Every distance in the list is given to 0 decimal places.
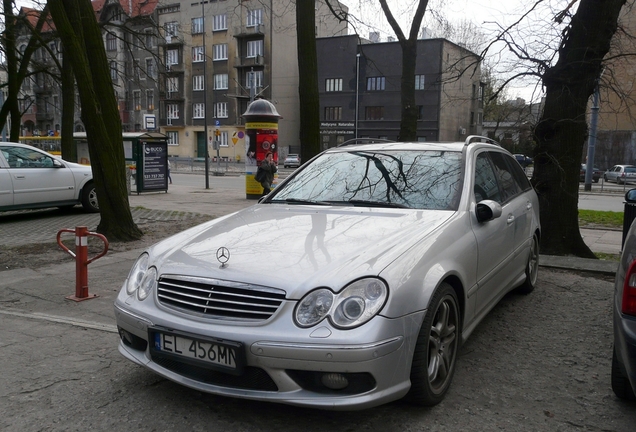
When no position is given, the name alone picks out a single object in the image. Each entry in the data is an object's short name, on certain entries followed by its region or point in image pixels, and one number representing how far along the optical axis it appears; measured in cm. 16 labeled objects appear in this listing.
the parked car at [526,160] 1029
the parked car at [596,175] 4288
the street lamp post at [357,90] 5925
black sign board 1928
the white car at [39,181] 1101
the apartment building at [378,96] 5534
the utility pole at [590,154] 2628
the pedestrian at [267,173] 1673
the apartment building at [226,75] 6012
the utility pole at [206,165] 2434
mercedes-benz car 282
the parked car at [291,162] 5359
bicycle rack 560
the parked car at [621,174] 3899
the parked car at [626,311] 271
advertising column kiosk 1841
